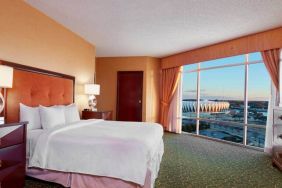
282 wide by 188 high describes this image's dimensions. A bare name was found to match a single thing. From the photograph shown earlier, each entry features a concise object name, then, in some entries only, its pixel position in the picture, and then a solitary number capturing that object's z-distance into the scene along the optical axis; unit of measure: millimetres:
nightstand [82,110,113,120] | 4336
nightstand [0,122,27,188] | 1968
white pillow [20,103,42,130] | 2684
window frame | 4422
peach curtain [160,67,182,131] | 6059
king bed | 2006
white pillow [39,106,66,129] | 2785
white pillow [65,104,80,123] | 3389
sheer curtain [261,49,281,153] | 3760
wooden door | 6328
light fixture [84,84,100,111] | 4431
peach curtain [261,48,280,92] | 3752
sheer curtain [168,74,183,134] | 6062
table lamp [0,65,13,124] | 2199
